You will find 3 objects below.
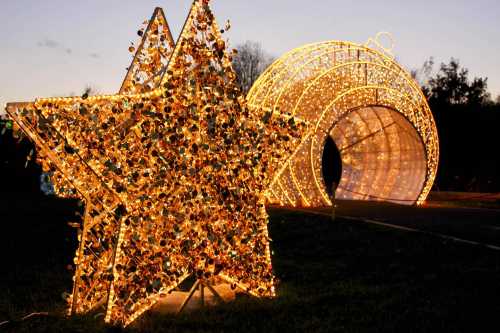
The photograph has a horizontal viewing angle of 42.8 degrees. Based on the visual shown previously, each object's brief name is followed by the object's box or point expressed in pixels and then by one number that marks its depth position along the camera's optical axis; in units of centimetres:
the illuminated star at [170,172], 549
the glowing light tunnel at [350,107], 1823
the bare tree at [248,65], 4597
